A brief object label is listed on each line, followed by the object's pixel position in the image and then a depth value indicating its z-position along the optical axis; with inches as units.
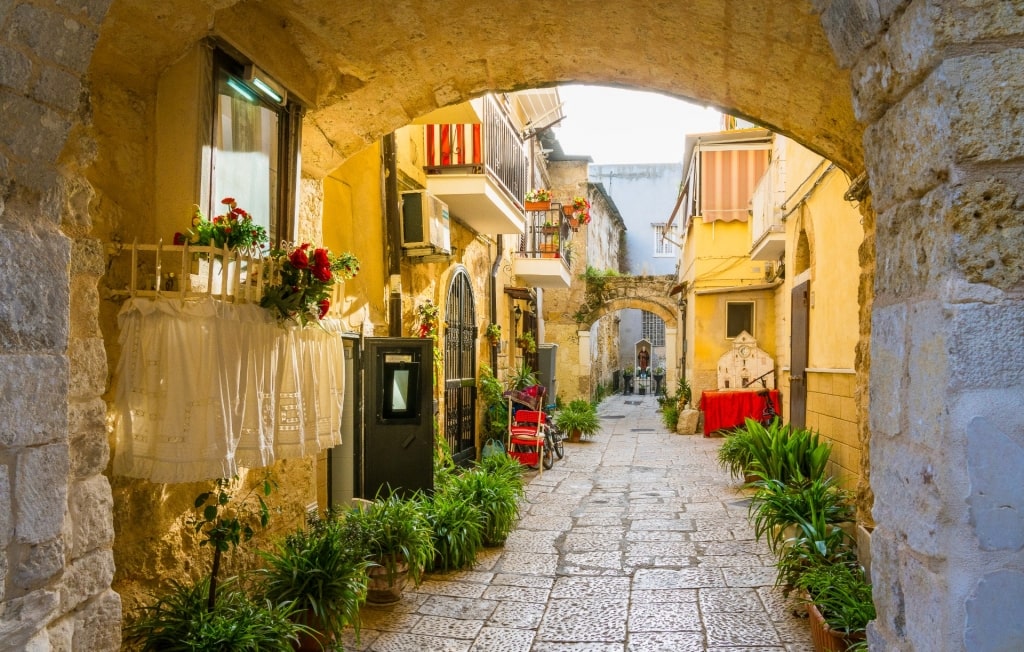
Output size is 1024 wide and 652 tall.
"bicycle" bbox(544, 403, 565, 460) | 415.8
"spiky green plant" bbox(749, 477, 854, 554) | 193.8
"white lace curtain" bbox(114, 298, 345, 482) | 119.3
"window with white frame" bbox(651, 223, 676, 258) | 1211.6
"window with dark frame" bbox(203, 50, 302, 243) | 141.9
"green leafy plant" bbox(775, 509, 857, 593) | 175.3
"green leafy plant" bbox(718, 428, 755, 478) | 316.5
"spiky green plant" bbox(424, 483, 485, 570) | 212.1
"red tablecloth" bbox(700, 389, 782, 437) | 492.7
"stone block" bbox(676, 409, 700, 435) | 564.1
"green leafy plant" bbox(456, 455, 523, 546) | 236.8
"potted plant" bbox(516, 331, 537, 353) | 557.9
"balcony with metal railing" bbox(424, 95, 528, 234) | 325.7
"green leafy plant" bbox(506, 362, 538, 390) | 471.5
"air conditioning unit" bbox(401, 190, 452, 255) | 289.1
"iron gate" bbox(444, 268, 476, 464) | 354.9
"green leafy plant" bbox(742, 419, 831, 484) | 235.0
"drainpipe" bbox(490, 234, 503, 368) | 443.8
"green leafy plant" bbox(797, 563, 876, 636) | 142.9
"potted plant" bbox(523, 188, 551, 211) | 504.7
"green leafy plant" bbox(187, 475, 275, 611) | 134.0
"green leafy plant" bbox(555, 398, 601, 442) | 523.8
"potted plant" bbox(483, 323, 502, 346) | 429.7
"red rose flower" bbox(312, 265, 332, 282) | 140.4
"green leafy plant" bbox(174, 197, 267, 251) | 127.0
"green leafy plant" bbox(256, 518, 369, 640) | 150.7
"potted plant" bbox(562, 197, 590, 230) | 608.9
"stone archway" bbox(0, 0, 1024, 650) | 61.4
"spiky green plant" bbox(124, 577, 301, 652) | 120.7
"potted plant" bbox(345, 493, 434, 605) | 184.1
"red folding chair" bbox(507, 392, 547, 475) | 387.9
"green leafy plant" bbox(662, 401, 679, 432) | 601.6
